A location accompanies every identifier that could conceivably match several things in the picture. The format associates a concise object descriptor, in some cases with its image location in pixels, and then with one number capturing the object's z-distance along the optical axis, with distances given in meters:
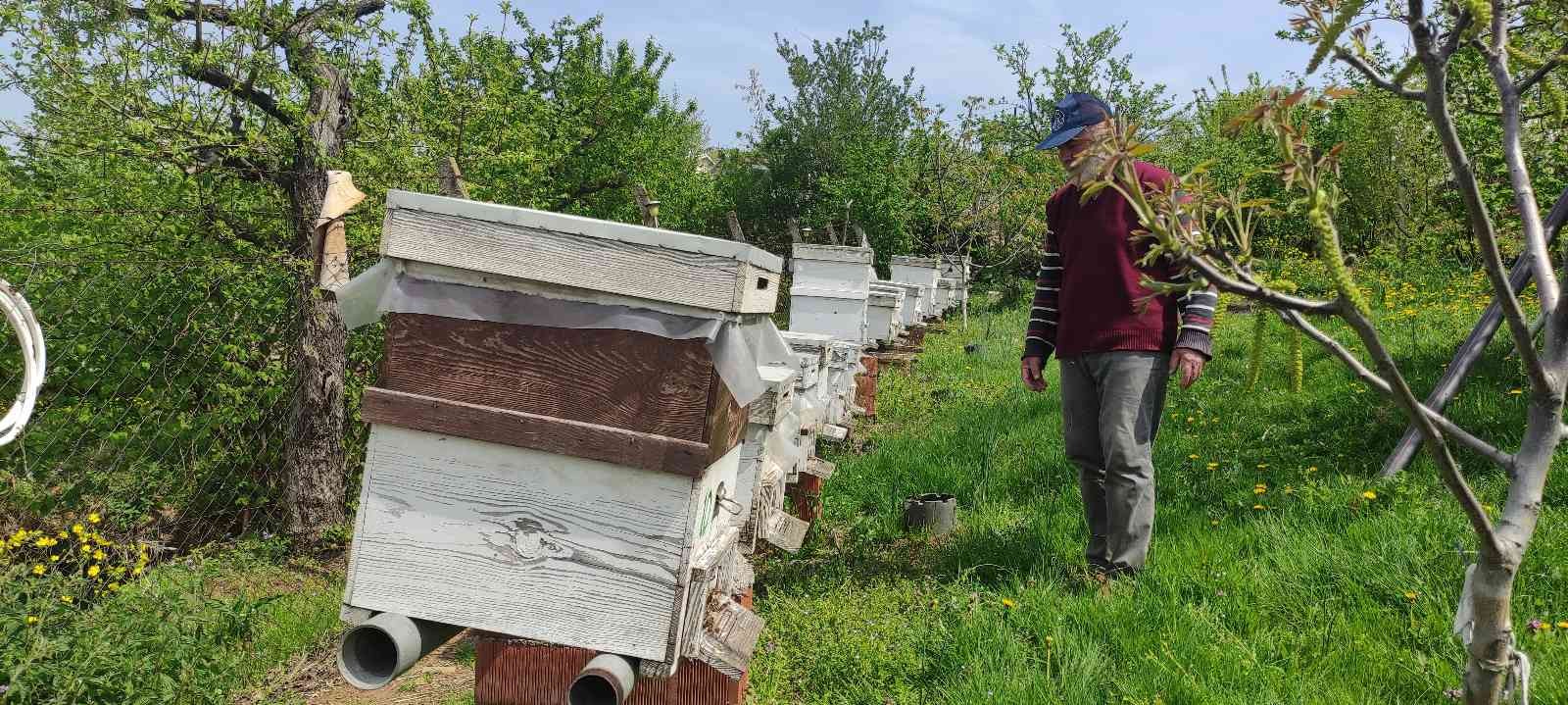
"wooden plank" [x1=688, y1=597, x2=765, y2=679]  2.30
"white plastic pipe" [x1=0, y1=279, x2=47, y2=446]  2.59
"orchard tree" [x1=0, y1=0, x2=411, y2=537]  5.01
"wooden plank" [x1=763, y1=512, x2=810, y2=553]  3.91
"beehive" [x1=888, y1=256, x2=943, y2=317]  14.91
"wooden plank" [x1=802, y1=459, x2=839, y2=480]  4.85
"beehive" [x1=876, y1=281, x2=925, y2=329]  13.21
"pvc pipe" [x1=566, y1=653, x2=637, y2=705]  2.04
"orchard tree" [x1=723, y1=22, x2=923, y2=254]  21.64
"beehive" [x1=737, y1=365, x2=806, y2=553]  3.46
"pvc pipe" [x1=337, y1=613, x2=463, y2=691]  2.11
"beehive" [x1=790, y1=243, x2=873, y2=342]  9.88
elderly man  3.32
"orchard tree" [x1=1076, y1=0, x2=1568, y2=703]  1.32
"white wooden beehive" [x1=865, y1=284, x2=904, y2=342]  10.62
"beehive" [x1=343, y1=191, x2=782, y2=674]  2.03
